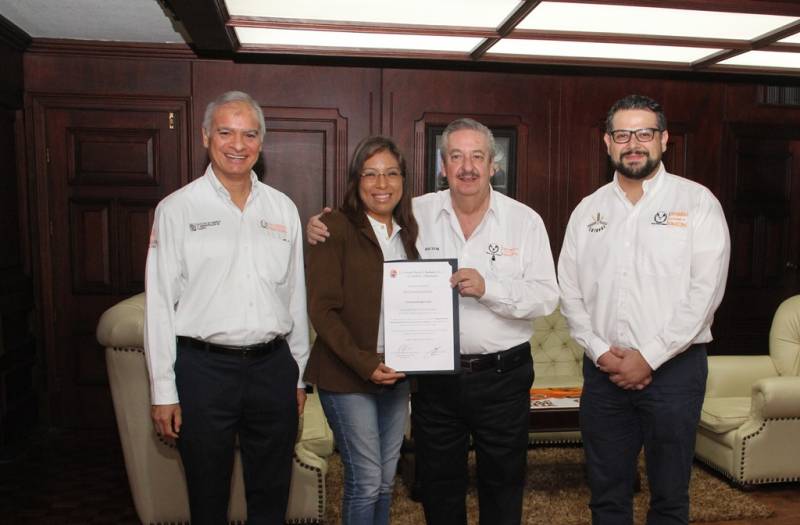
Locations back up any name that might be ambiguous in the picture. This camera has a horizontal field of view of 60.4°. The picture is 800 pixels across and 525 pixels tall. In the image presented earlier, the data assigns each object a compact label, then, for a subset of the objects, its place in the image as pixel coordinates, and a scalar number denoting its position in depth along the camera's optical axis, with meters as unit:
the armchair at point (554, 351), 4.44
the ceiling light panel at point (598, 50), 4.10
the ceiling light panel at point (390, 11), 3.28
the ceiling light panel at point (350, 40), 3.90
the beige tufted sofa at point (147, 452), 2.85
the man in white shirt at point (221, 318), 2.02
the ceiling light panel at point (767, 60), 4.27
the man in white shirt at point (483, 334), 2.15
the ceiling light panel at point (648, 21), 3.35
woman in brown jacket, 2.02
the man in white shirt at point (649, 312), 2.18
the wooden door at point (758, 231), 5.31
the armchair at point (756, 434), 3.50
